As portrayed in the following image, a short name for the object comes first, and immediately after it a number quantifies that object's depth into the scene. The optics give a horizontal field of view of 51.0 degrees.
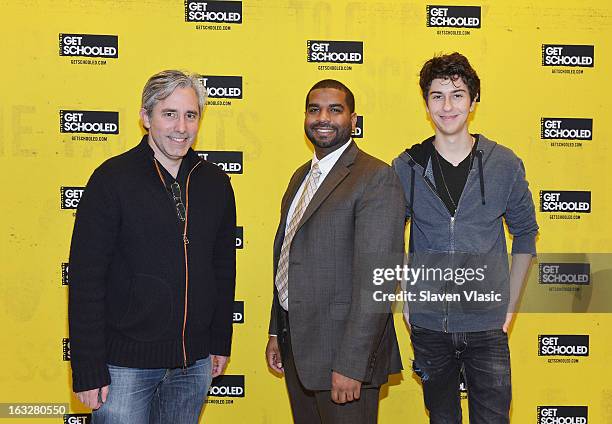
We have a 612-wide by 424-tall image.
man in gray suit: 2.13
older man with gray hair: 1.96
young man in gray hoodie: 2.22
